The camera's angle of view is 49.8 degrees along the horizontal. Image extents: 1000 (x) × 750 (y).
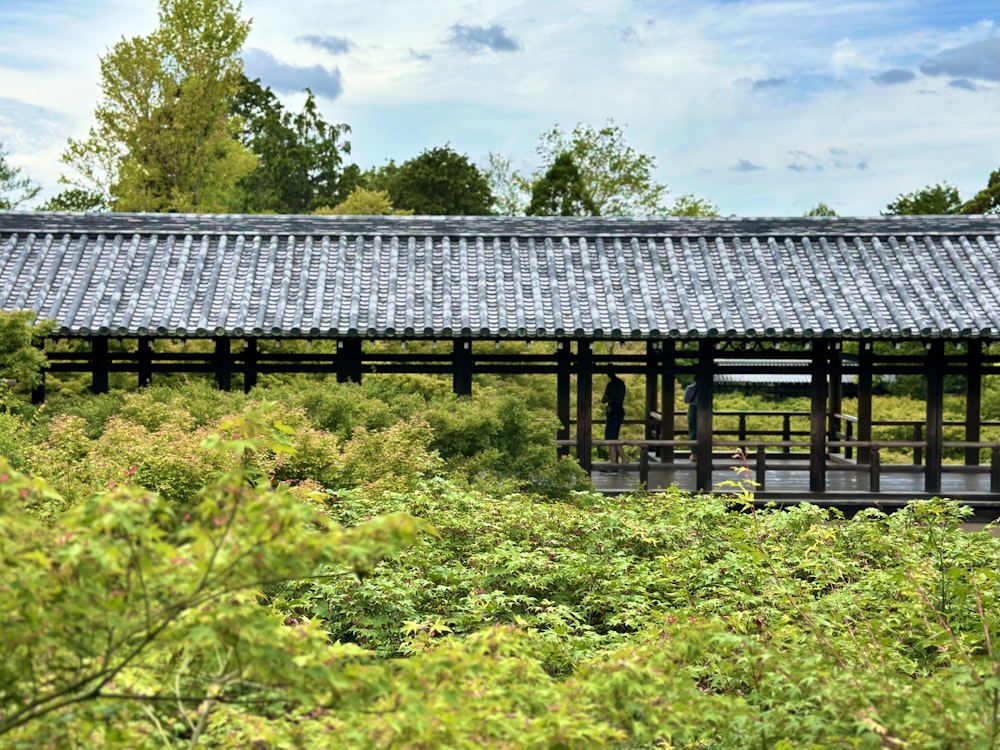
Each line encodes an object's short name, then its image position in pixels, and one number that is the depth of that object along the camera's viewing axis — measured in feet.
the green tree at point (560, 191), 121.39
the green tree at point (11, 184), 139.54
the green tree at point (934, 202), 146.00
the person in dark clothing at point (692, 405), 56.90
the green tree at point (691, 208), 153.28
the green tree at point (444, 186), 155.33
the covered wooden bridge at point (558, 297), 49.08
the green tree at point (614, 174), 150.71
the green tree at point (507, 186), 164.86
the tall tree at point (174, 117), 101.04
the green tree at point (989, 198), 119.14
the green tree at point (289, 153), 173.58
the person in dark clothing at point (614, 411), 56.18
